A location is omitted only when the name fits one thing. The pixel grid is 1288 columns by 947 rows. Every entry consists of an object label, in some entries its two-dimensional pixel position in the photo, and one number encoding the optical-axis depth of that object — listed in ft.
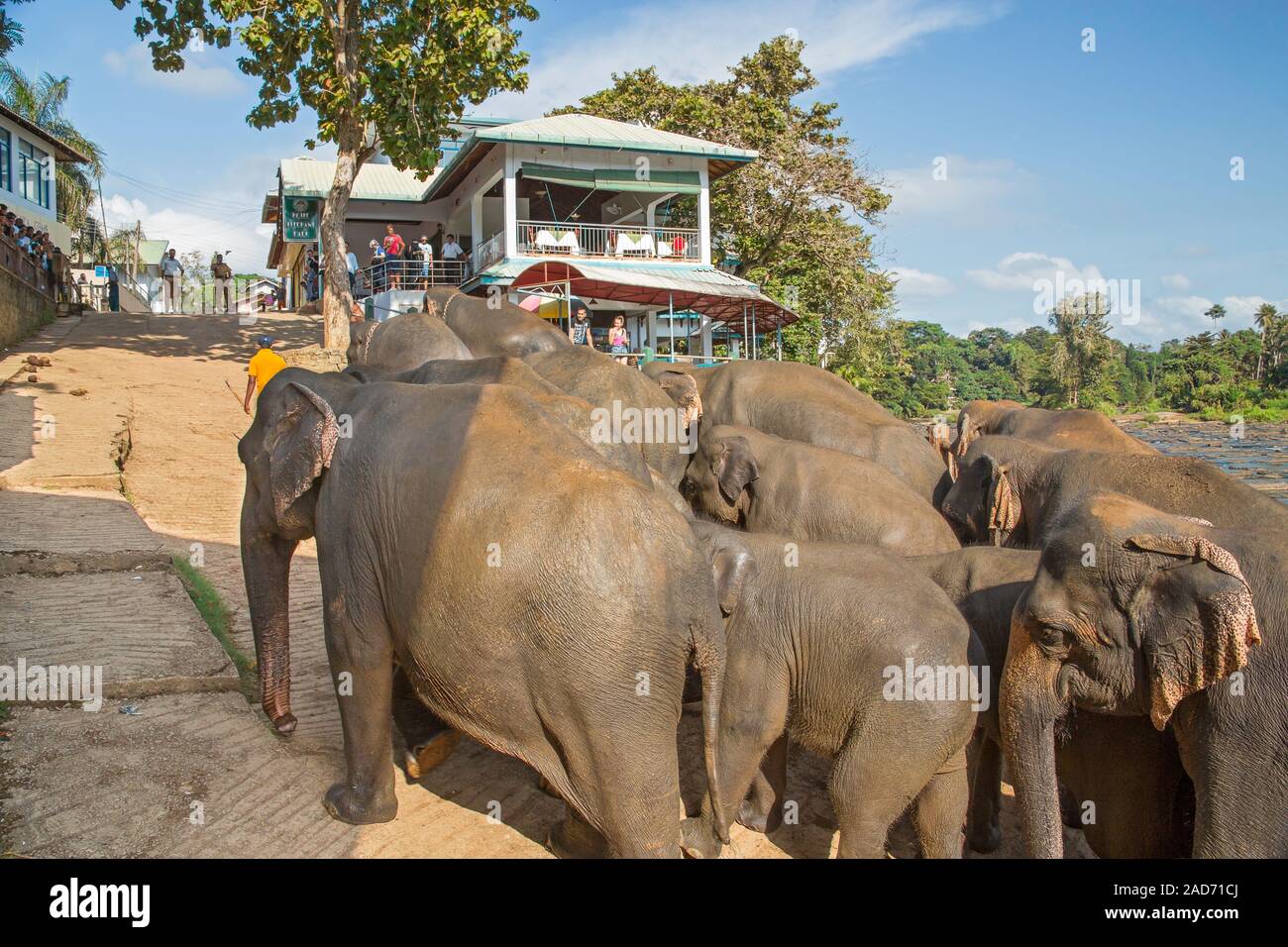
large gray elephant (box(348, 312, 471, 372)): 25.11
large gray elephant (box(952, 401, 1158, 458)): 30.58
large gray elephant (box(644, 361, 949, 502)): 30.99
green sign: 132.16
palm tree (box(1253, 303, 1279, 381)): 189.06
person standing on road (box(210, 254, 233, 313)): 131.44
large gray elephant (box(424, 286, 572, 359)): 30.71
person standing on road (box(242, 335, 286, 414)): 48.98
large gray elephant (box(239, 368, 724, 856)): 13.73
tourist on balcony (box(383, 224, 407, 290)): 92.91
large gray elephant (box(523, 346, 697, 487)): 25.50
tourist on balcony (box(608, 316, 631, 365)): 68.08
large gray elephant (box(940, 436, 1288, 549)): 19.17
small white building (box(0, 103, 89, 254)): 107.76
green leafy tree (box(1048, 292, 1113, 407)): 176.24
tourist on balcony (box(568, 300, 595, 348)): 63.66
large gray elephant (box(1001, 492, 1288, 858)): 13.88
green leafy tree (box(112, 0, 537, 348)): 66.85
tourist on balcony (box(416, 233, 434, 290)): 93.20
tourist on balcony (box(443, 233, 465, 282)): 102.42
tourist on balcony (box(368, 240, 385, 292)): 98.74
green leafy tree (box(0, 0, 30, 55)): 114.52
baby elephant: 16.39
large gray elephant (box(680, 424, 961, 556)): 24.38
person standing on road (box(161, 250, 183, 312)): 118.45
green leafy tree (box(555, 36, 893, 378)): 108.47
